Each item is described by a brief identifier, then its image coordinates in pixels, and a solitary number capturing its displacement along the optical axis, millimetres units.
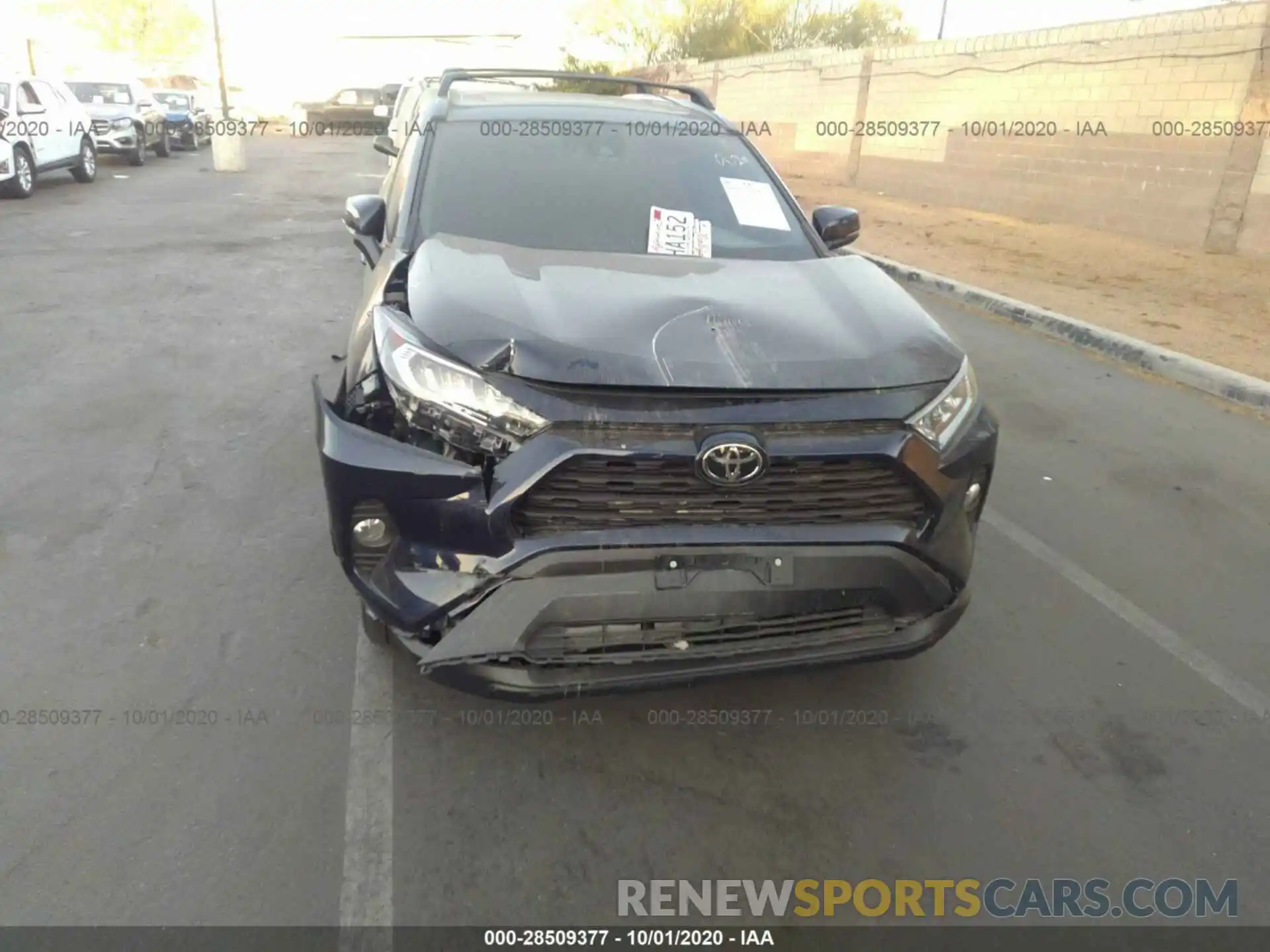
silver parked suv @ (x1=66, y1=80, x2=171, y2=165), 18406
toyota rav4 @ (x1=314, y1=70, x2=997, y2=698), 2377
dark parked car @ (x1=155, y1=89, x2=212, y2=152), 23234
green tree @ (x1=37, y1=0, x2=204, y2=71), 57875
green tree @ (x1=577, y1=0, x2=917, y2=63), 32250
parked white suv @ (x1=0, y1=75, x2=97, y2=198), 12906
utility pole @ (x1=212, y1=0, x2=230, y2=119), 24250
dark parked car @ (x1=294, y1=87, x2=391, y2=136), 30578
